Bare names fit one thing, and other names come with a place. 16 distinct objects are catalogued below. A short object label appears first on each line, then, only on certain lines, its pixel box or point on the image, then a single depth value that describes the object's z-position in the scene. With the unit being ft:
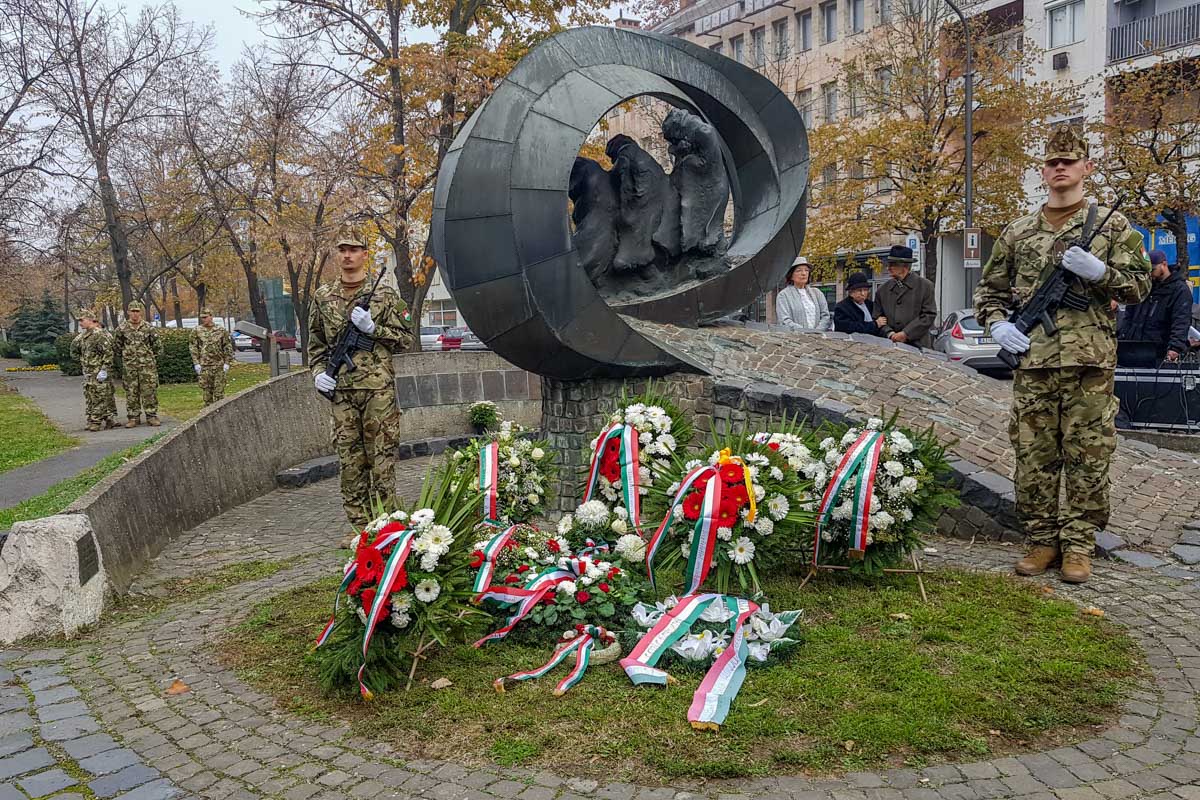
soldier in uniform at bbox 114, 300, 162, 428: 51.80
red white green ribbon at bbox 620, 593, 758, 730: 12.64
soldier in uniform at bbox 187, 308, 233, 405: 54.75
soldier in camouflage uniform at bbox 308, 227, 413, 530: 23.57
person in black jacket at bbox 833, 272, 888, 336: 34.58
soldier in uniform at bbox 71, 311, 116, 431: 51.67
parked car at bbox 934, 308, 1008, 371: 57.47
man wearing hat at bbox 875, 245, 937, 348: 33.14
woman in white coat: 34.30
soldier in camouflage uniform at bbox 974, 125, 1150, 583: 17.99
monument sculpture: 23.27
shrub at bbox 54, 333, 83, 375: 99.91
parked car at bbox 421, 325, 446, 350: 126.62
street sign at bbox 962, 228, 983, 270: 66.23
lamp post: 67.87
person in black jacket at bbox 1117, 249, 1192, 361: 33.65
